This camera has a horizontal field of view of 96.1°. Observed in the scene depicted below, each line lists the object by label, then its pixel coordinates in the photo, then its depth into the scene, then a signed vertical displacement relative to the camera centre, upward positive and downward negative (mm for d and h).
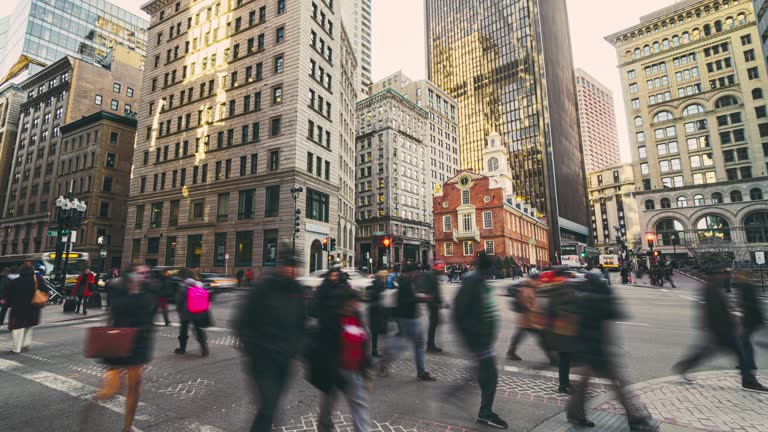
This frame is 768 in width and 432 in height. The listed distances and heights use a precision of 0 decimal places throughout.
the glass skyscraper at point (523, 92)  90775 +48969
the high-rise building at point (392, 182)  69688 +16959
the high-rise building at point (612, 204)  123094 +20638
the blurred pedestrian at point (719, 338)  5129 -1188
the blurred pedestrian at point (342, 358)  3428 -941
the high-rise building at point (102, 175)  46375 +12989
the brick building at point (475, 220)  50656 +6364
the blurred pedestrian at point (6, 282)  8359 -377
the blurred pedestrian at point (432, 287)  6812 -494
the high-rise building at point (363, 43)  92625 +60201
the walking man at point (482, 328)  4289 -844
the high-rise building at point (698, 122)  55500 +23761
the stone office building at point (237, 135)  30375 +12666
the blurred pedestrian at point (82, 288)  15234 -956
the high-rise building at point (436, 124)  84688 +35762
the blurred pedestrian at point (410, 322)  6125 -1093
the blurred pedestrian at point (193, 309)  7758 -1005
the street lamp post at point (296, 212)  22503 +3344
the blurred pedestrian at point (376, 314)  6672 -988
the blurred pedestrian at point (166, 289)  11430 -821
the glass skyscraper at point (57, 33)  65812 +47748
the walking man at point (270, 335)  3219 -672
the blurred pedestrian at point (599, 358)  4039 -1167
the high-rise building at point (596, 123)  168000 +69929
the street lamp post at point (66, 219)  20422 +2814
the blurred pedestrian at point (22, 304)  7762 -829
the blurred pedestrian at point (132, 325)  3969 -718
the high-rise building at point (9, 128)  64688 +26116
